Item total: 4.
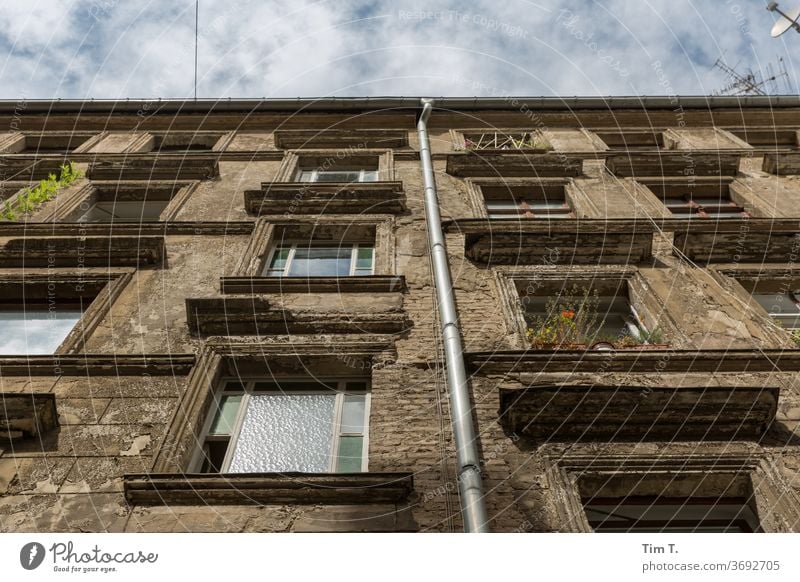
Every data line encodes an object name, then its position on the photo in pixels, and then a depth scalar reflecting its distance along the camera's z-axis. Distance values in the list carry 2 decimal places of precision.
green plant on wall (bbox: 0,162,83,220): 11.42
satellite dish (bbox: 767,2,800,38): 9.84
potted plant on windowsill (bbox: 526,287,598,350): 7.46
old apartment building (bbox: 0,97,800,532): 5.39
